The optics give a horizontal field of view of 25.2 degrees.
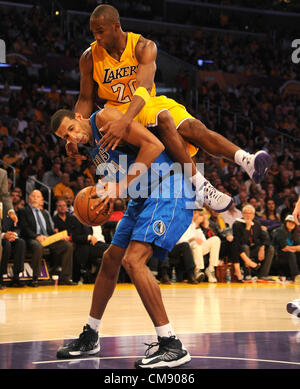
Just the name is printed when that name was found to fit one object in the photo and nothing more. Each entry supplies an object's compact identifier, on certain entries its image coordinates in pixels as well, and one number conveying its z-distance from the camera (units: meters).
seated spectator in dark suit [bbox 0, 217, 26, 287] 9.96
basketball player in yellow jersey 4.39
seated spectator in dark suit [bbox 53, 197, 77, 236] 10.96
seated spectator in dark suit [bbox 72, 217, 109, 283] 10.77
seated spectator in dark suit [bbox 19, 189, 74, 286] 10.31
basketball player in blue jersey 4.10
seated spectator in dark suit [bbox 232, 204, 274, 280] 11.75
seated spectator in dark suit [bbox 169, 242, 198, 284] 11.17
